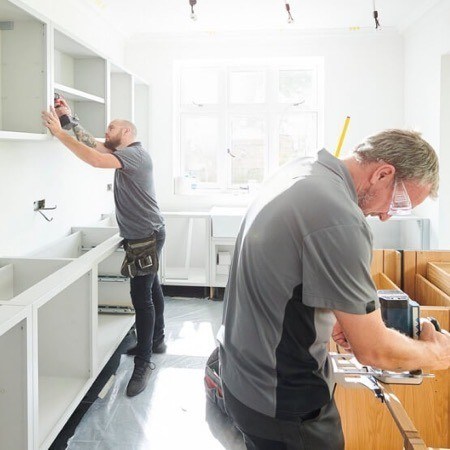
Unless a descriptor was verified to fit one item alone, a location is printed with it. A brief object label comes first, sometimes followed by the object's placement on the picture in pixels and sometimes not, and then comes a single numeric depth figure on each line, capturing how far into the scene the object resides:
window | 4.82
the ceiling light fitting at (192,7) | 3.24
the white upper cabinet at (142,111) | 4.67
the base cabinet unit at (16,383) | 1.63
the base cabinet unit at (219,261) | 4.18
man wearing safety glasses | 0.97
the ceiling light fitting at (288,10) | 3.47
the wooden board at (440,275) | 2.07
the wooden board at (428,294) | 2.00
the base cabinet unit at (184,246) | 4.74
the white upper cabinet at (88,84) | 3.01
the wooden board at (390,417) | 1.92
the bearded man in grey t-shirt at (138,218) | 2.68
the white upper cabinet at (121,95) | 3.76
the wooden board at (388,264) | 2.33
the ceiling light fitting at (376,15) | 3.59
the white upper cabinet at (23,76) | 2.22
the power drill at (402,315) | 1.26
